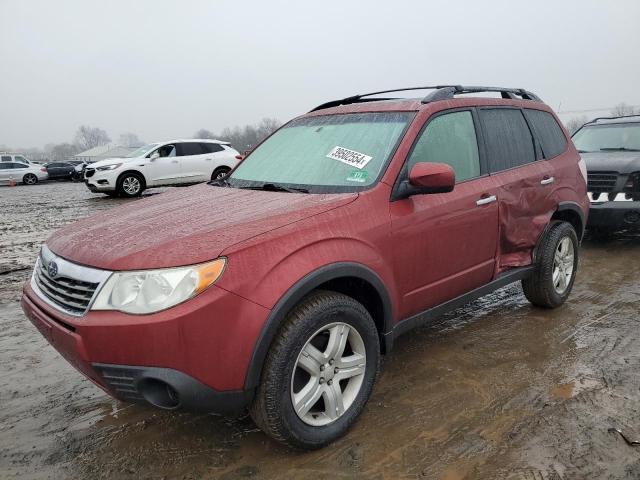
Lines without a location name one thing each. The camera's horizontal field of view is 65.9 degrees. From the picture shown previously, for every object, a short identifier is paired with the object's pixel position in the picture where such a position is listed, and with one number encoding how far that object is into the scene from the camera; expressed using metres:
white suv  14.04
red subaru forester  2.06
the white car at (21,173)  24.66
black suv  5.95
